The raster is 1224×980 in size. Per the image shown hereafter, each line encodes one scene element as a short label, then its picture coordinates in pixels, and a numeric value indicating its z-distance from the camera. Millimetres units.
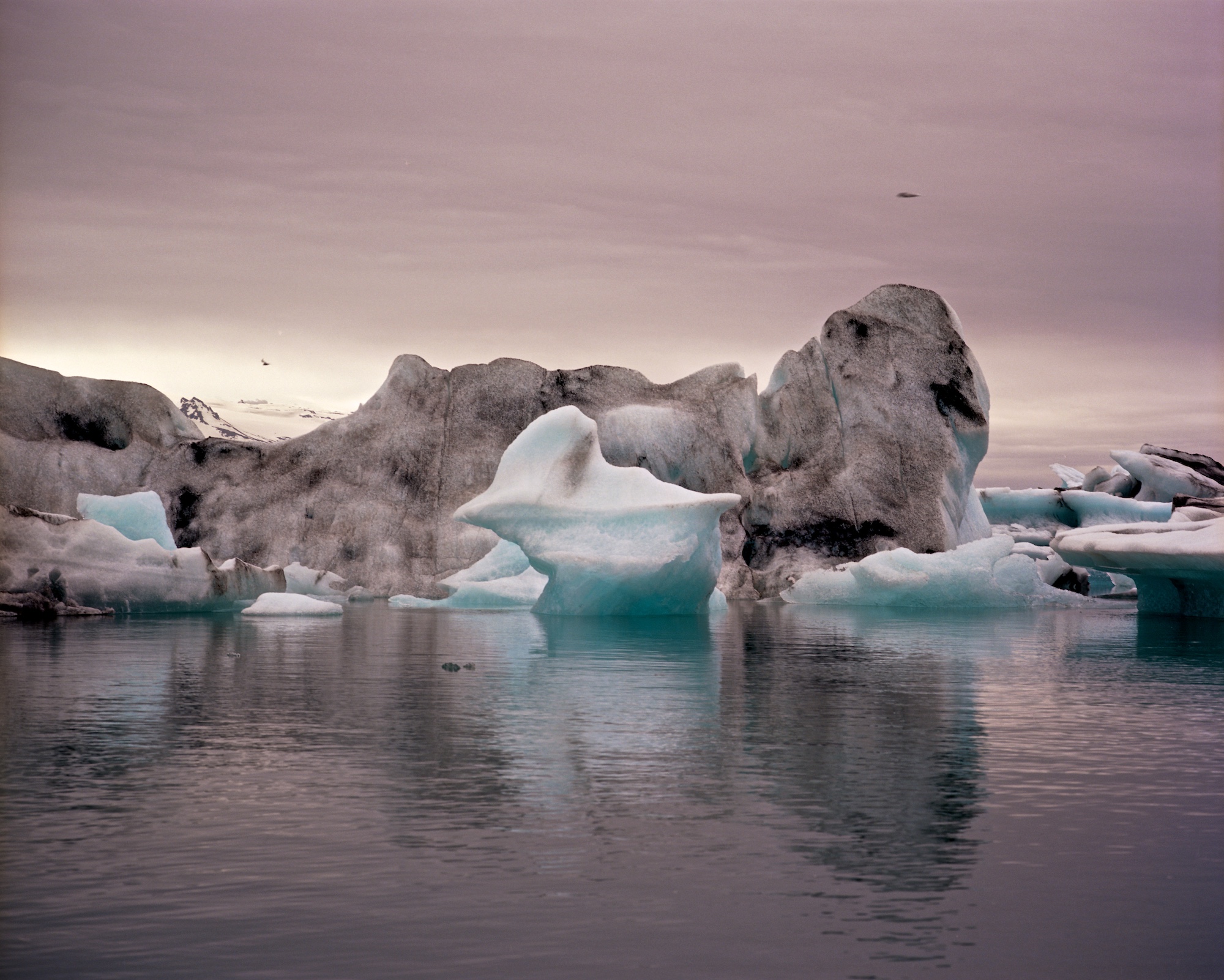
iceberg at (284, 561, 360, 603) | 44656
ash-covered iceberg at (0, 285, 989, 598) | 50281
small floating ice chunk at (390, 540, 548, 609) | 37531
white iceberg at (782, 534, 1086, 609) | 38312
